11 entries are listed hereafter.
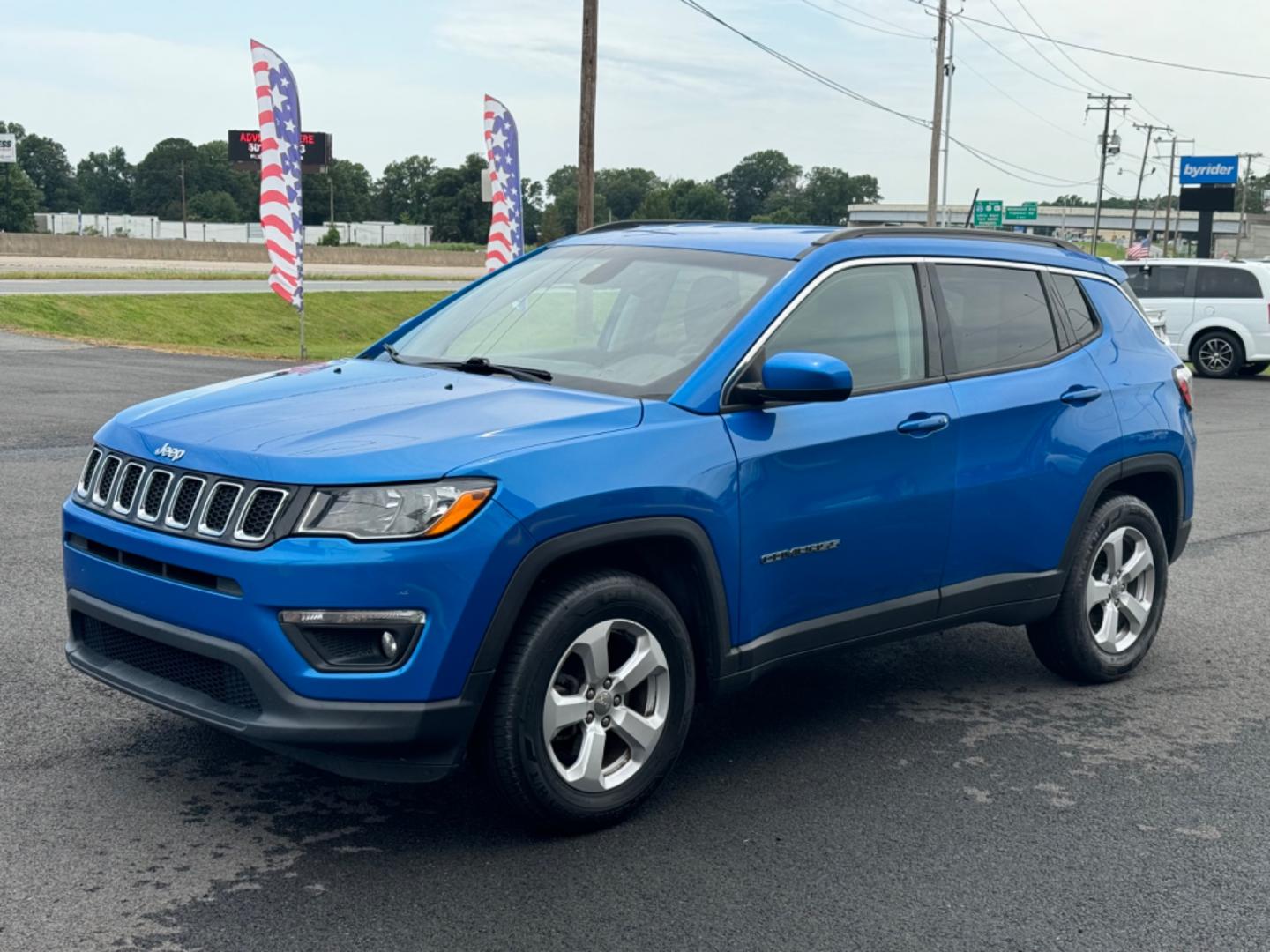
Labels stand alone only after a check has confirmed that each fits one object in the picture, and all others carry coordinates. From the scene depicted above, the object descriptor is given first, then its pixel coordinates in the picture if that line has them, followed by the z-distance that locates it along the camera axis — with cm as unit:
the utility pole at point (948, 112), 6817
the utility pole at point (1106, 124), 9454
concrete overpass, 9962
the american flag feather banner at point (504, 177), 2458
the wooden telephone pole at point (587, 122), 2459
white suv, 2466
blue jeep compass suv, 379
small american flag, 6153
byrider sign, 6544
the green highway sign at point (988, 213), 7906
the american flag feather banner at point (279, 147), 2198
